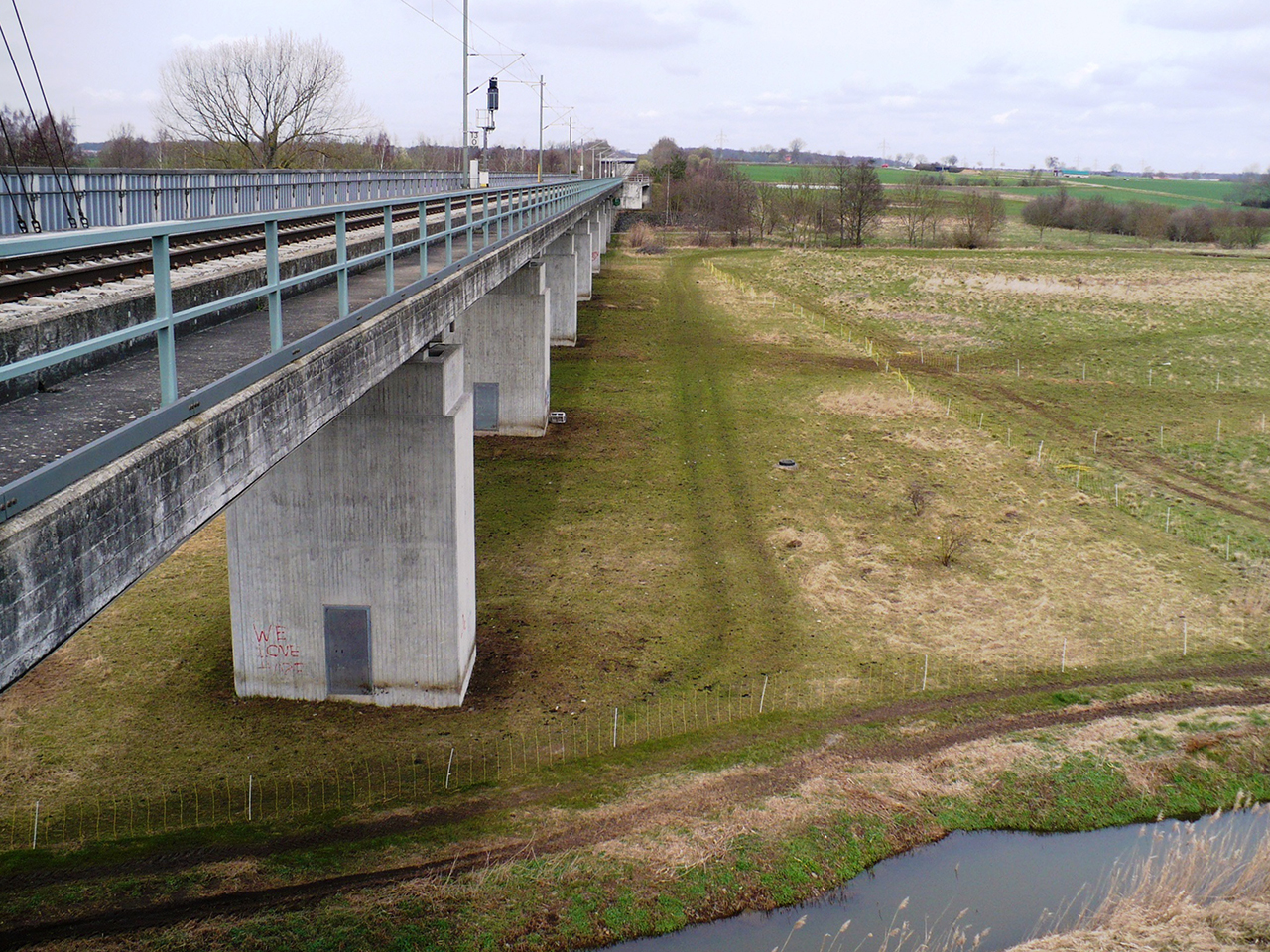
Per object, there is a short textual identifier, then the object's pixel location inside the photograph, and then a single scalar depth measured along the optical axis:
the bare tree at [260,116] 50.56
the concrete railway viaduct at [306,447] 5.27
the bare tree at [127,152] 47.78
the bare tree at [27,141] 27.45
